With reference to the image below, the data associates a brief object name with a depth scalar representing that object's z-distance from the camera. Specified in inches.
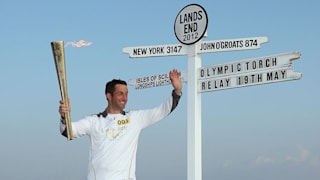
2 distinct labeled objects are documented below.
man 212.5
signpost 262.8
